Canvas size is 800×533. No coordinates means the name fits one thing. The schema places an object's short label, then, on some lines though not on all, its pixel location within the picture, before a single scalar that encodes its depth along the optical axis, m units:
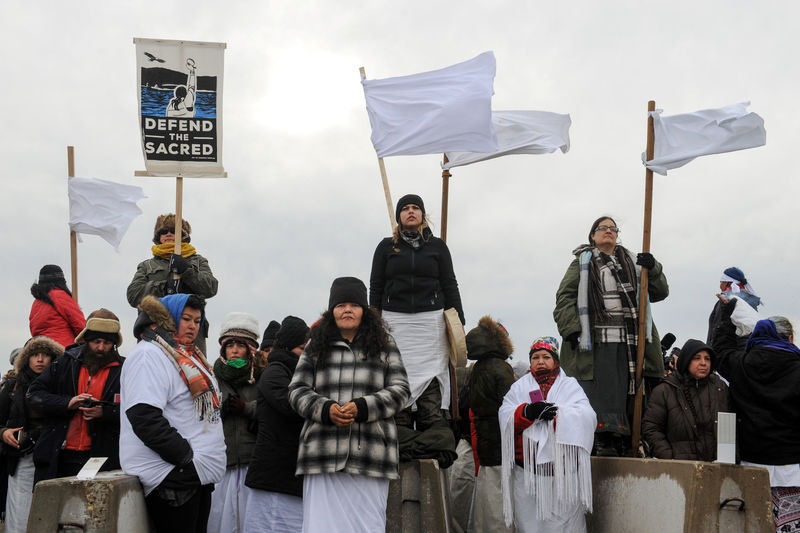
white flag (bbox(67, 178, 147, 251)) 10.27
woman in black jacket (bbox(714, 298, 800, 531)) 6.84
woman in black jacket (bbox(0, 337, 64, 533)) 7.67
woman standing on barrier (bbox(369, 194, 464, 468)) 7.03
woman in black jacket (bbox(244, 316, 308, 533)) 6.01
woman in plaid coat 5.52
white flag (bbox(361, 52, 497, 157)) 8.53
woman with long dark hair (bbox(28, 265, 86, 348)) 8.86
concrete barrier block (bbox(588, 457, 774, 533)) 6.12
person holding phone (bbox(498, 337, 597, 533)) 6.84
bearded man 6.51
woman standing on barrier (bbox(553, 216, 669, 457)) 7.64
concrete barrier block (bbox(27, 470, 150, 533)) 4.96
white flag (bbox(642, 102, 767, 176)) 8.36
